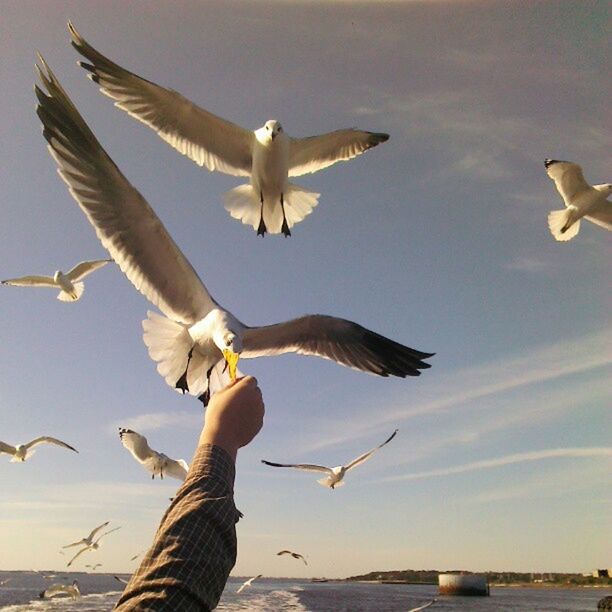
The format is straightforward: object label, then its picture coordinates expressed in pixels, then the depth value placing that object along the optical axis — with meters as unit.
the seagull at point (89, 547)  14.87
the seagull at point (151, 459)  8.23
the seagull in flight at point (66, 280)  9.16
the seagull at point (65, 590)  20.94
